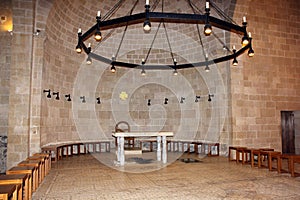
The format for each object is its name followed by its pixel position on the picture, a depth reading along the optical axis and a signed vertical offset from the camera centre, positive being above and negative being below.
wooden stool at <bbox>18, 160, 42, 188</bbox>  4.29 -0.91
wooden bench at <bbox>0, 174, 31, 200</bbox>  3.00 -0.84
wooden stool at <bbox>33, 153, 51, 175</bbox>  5.54 -1.12
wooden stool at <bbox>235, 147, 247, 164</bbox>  6.80 -1.03
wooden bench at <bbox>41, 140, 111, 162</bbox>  7.45 -1.25
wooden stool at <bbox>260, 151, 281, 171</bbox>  5.83 -0.98
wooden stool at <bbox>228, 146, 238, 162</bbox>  7.37 -1.13
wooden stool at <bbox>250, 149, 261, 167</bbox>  6.42 -1.01
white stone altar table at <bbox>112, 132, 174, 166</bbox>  6.37 -0.75
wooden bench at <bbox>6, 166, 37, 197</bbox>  3.63 -0.88
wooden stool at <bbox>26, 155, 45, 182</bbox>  4.82 -1.06
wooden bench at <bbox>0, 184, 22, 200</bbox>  2.46 -0.82
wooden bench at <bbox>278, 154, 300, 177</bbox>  5.29 -1.01
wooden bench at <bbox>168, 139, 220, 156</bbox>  8.63 -1.26
